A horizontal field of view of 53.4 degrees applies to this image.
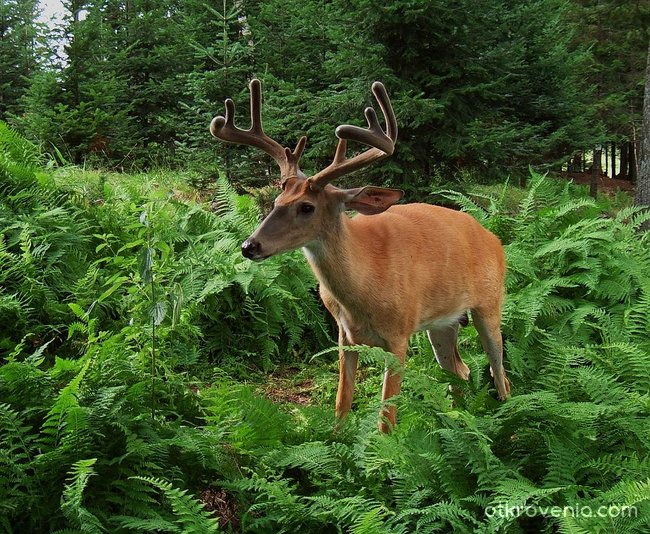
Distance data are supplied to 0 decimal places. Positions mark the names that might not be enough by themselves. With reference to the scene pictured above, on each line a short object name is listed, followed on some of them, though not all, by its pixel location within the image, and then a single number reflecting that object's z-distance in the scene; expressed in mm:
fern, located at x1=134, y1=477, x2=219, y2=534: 2902
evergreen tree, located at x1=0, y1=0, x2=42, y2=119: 17062
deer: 4129
